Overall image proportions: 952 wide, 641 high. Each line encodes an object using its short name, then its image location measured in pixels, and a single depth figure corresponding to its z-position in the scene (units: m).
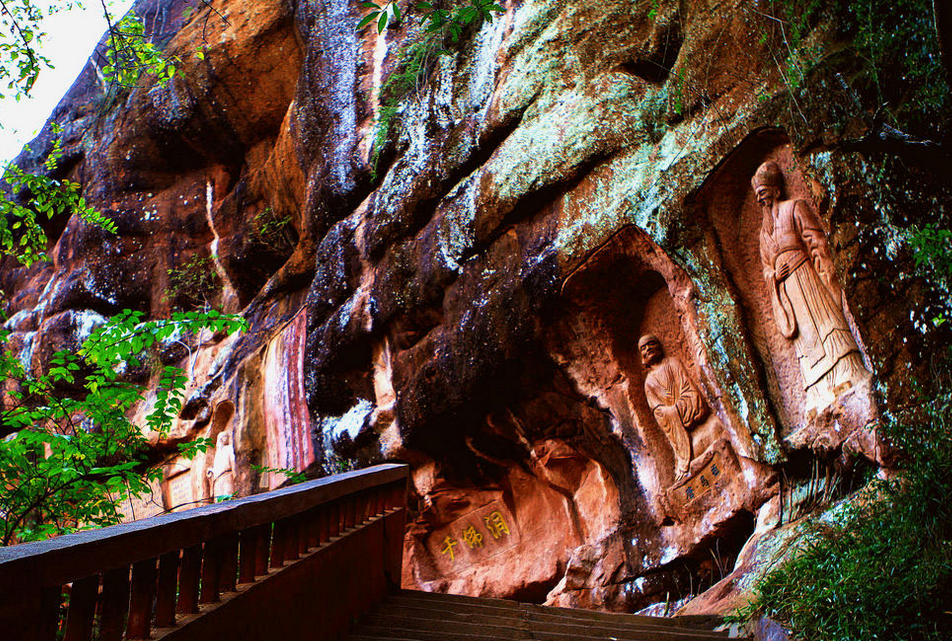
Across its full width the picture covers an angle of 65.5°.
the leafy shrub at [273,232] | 13.26
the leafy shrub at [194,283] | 14.27
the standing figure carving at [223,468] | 11.16
